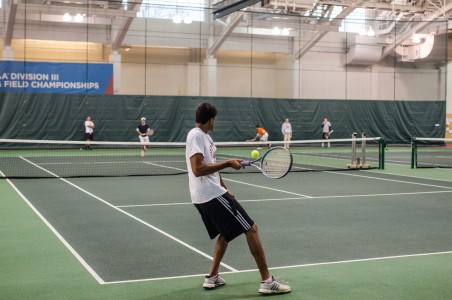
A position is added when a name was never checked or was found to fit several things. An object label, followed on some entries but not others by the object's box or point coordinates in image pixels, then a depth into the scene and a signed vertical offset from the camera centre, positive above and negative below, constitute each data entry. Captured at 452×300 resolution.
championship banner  26.12 +1.55
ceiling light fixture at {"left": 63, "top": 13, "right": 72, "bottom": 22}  27.94 +4.22
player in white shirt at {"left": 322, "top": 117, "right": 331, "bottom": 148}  29.31 -0.55
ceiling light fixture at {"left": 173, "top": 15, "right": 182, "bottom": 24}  27.61 +4.14
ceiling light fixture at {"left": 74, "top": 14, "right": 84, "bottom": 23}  28.16 +4.26
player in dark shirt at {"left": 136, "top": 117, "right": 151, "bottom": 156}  21.94 -0.54
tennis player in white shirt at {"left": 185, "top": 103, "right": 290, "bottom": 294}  4.77 -0.63
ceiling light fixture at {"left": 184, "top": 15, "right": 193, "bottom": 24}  27.94 +4.16
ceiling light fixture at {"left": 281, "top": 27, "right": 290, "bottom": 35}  30.80 +4.06
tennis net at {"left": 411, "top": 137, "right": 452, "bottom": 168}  18.18 -1.45
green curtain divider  26.39 -0.04
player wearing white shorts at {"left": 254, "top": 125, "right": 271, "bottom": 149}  25.68 -0.78
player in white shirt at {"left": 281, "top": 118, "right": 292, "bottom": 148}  28.89 -0.64
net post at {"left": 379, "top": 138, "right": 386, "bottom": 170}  16.85 -1.08
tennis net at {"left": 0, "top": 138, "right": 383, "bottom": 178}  16.31 -1.43
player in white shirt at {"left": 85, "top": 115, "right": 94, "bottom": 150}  25.69 -0.57
